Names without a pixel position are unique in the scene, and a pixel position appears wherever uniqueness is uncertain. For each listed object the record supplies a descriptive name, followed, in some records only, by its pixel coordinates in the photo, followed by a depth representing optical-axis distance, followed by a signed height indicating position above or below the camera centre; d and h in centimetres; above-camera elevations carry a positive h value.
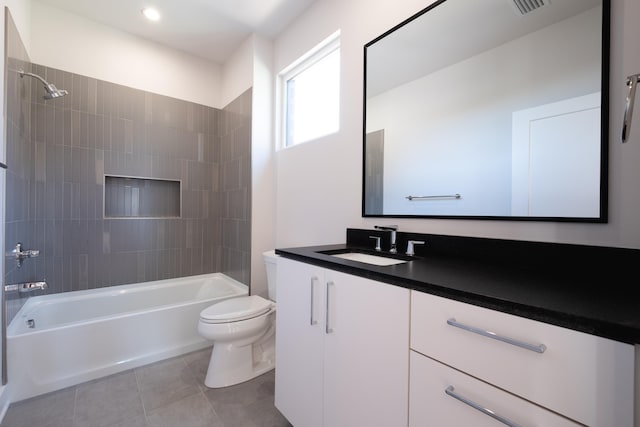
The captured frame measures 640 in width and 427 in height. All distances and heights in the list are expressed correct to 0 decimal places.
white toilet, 176 -85
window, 203 +101
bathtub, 166 -88
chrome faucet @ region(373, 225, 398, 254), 146 -10
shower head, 190 +87
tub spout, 164 -48
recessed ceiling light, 220 +167
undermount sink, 137 -25
